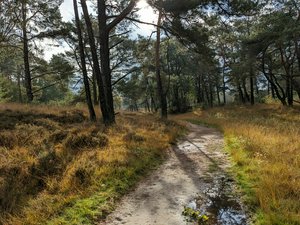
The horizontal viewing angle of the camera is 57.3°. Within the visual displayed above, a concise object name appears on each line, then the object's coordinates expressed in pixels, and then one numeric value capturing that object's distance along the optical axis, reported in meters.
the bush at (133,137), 9.08
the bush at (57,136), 8.76
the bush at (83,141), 8.19
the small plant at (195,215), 4.14
